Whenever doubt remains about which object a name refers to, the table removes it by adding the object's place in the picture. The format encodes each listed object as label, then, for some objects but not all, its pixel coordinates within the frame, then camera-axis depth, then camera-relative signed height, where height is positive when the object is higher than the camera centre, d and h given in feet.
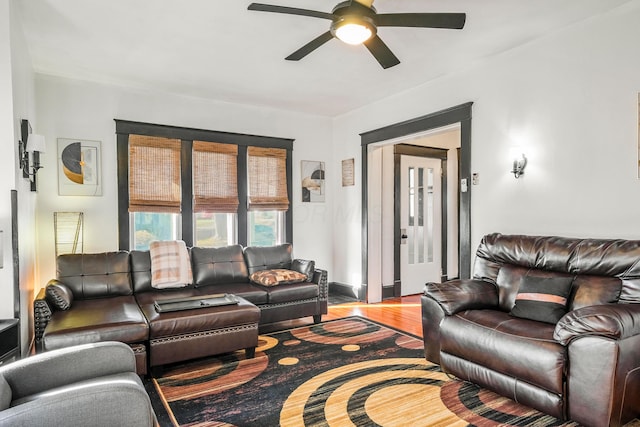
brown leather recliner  7.23 -2.52
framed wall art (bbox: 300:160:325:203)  20.15 +1.62
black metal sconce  10.14 +1.81
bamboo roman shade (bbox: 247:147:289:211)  18.48 +1.65
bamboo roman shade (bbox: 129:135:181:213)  15.74 +1.64
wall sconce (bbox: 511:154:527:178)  12.24 +1.41
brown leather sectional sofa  9.81 -2.64
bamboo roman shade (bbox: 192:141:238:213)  17.17 +1.64
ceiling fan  7.74 +3.86
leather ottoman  10.12 -3.15
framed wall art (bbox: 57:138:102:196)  14.46 +1.80
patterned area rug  8.07 -4.19
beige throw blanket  13.76 -1.80
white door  20.13 -0.57
